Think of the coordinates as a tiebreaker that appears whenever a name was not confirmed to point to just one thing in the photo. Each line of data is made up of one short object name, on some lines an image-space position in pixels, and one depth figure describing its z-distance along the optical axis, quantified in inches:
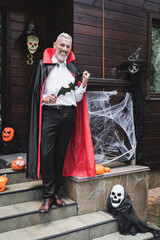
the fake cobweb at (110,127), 156.1
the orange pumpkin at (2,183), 134.7
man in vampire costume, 129.7
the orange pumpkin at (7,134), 182.7
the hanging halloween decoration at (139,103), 163.3
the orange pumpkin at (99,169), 147.7
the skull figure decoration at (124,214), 134.9
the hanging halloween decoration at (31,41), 192.4
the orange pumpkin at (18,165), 152.3
